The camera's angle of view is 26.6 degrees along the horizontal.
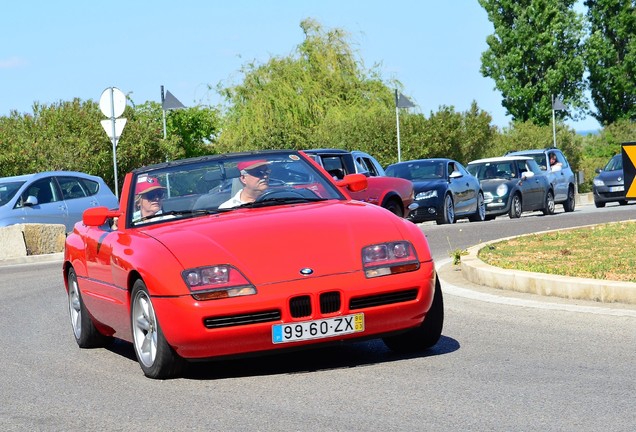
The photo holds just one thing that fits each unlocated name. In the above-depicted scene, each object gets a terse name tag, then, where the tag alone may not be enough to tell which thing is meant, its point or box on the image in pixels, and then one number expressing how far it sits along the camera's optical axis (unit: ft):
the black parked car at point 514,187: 111.75
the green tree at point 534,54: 233.76
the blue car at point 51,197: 84.58
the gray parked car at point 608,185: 125.29
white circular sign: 90.02
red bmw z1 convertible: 26.53
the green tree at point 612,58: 241.96
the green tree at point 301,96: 199.21
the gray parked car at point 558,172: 120.67
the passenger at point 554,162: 124.06
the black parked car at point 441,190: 98.43
